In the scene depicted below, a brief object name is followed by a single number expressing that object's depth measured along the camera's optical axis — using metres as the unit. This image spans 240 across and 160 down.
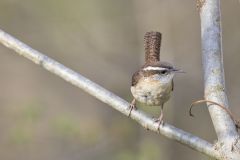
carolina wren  6.38
